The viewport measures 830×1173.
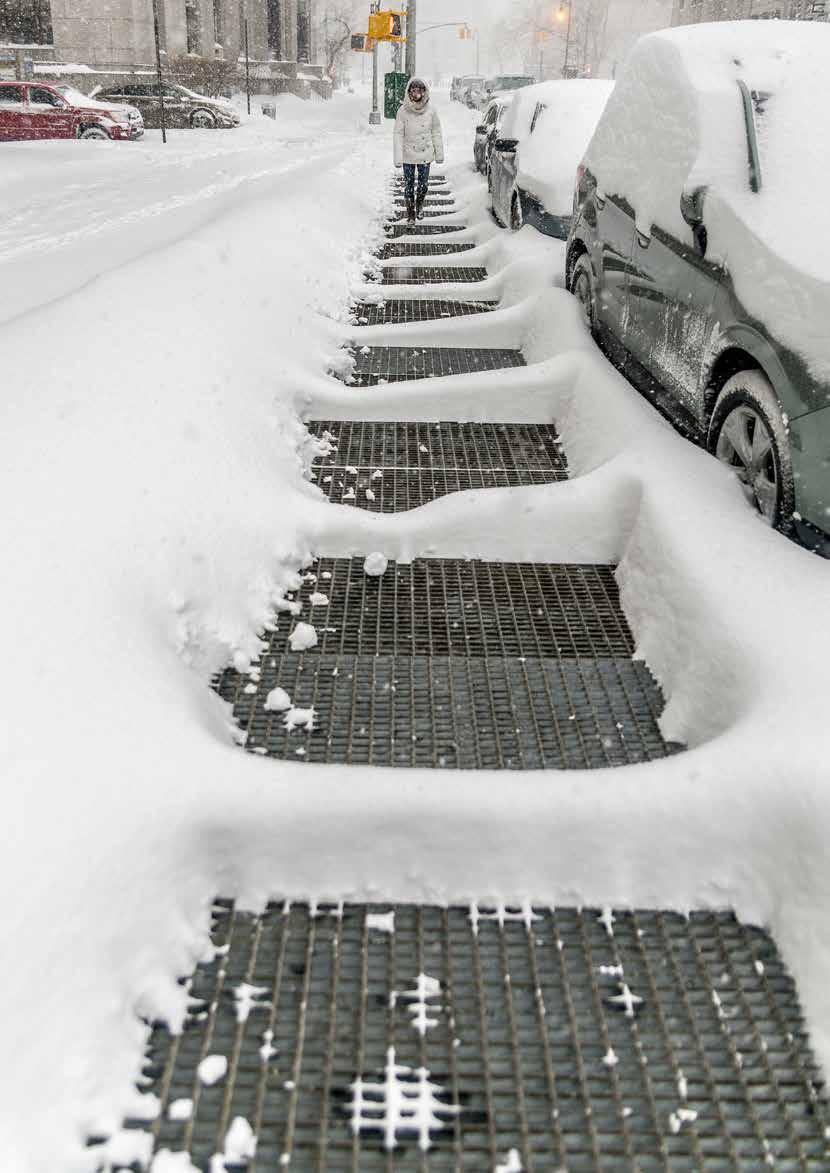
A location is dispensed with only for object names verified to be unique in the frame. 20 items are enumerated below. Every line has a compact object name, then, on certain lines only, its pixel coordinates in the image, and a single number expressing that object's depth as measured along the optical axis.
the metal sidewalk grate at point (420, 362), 6.55
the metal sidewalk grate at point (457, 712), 2.92
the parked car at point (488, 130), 14.90
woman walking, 12.21
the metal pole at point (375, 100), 38.12
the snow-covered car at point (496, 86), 43.46
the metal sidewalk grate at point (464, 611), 3.53
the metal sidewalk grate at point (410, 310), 8.07
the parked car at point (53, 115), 24.17
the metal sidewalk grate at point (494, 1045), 1.85
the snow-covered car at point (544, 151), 9.45
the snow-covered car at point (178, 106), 31.34
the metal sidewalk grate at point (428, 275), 9.38
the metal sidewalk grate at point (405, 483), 4.65
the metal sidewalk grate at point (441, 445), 5.07
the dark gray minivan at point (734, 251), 3.41
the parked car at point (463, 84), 58.78
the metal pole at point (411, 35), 28.03
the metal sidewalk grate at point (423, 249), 10.88
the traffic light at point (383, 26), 31.23
